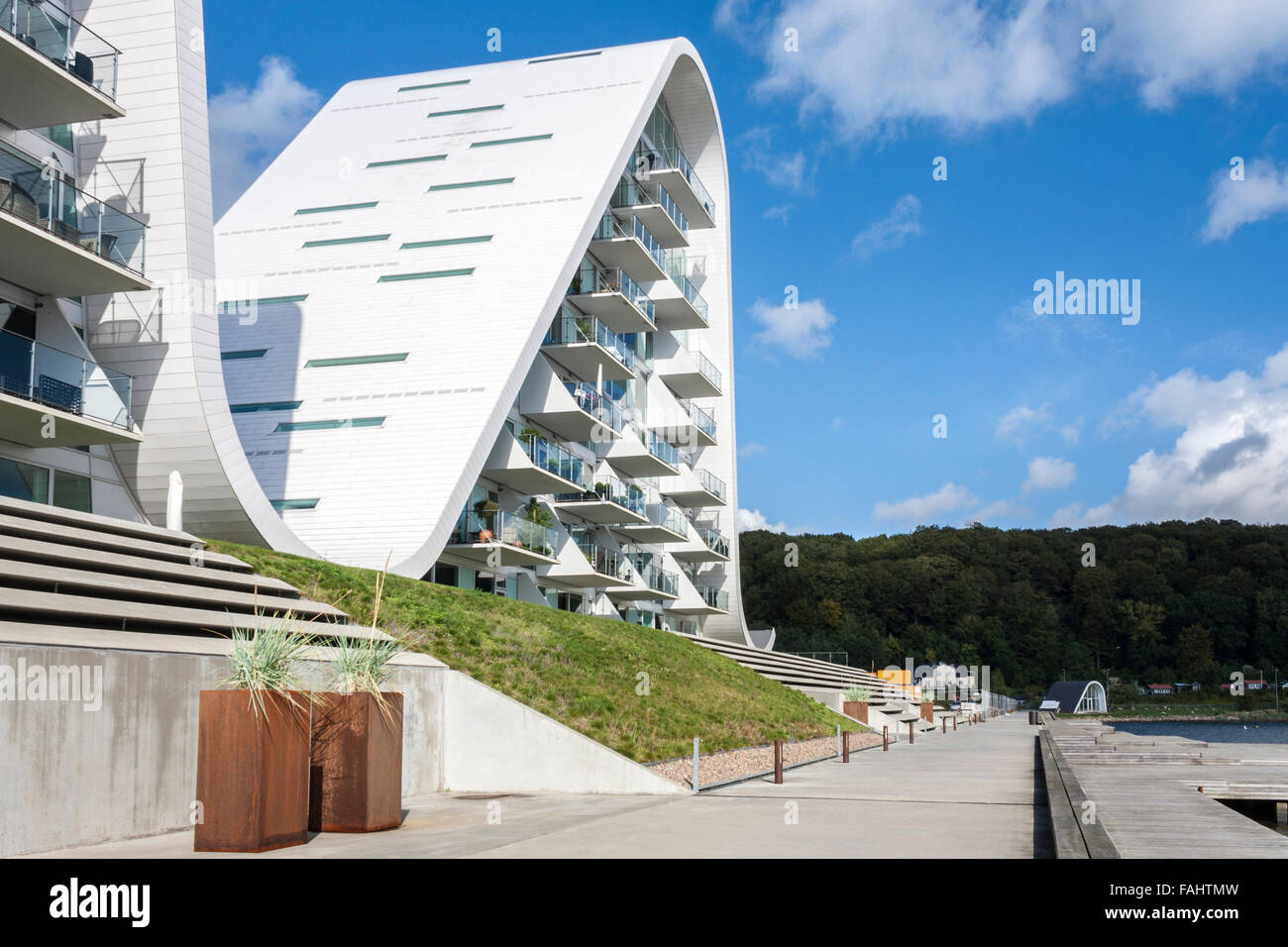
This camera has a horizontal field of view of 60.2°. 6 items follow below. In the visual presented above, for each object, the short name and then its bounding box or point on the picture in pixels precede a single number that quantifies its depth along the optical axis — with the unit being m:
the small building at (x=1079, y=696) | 99.25
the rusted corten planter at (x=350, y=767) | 10.98
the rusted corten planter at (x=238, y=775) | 9.38
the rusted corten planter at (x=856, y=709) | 36.72
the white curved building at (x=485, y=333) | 31.69
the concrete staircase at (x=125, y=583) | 11.66
